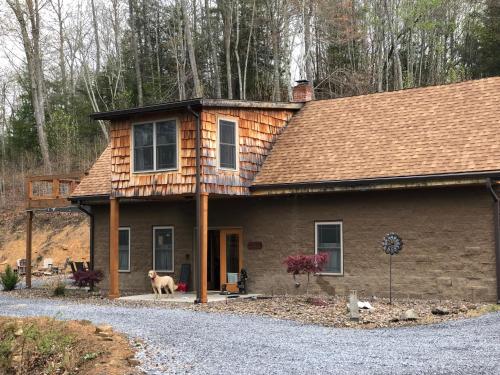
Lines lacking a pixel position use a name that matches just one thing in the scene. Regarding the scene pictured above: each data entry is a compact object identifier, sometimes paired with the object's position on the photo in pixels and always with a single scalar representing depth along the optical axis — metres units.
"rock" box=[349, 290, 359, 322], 12.84
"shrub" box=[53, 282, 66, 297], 19.72
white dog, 18.72
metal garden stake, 16.19
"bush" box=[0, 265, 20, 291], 21.80
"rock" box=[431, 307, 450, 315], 13.51
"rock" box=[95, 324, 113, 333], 10.55
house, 15.69
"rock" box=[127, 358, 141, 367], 8.80
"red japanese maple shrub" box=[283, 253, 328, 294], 15.90
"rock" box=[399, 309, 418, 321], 12.66
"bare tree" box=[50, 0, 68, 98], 41.72
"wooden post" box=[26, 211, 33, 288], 22.80
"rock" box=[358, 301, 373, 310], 14.24
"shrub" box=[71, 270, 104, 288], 19.55
